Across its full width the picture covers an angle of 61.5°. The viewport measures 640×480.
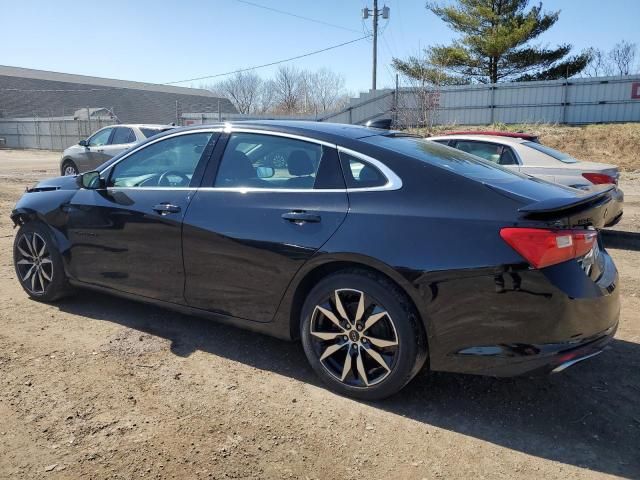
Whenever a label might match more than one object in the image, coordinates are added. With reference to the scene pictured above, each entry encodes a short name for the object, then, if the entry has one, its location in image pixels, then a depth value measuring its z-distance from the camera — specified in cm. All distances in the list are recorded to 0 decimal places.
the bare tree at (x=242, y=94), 6900
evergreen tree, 3069
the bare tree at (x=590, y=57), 3252
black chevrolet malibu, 271
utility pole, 3177
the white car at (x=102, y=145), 1308
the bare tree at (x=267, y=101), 6438
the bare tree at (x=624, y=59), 5069
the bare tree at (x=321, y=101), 5769
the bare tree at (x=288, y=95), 5922
